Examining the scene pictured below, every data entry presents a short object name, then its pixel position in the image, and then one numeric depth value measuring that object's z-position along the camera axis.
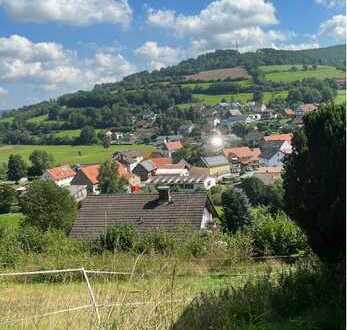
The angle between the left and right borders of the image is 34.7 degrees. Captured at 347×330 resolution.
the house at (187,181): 70.44
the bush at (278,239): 14.87
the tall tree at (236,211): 33.31
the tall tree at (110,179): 68.42
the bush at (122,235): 15.31
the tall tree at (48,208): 37.78
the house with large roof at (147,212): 20.83
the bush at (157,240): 14.54
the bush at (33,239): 17.05
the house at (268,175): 56.22
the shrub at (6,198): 60.41
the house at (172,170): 80.94
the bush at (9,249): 14.23
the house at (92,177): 75.06
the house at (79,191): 71.05
